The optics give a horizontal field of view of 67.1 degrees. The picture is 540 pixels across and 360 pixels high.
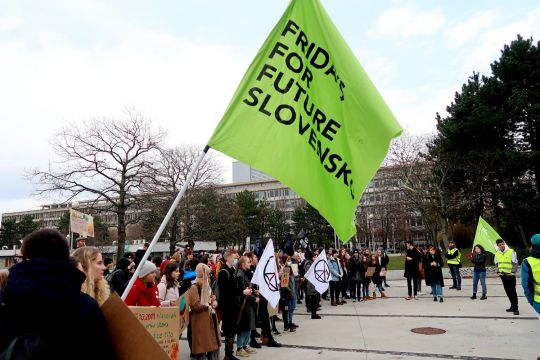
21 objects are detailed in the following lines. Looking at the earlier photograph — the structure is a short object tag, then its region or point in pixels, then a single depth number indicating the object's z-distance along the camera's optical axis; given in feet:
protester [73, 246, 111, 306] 11.47
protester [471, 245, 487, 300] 43.32
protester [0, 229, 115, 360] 5.42
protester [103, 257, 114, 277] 28.25
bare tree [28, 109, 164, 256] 93.30
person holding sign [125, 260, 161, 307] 17.13
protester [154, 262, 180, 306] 20.66
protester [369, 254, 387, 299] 50.47
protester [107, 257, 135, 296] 21.71
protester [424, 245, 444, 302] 43.45
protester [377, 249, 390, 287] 52.95
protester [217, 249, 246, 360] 22.84
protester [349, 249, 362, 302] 49.01
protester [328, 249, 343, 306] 44.70
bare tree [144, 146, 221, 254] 102.97
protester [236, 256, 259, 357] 24.49
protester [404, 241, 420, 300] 47.60
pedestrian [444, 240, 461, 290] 50.37
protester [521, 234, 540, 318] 21.25
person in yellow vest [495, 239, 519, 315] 34.76
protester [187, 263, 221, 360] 19.48
